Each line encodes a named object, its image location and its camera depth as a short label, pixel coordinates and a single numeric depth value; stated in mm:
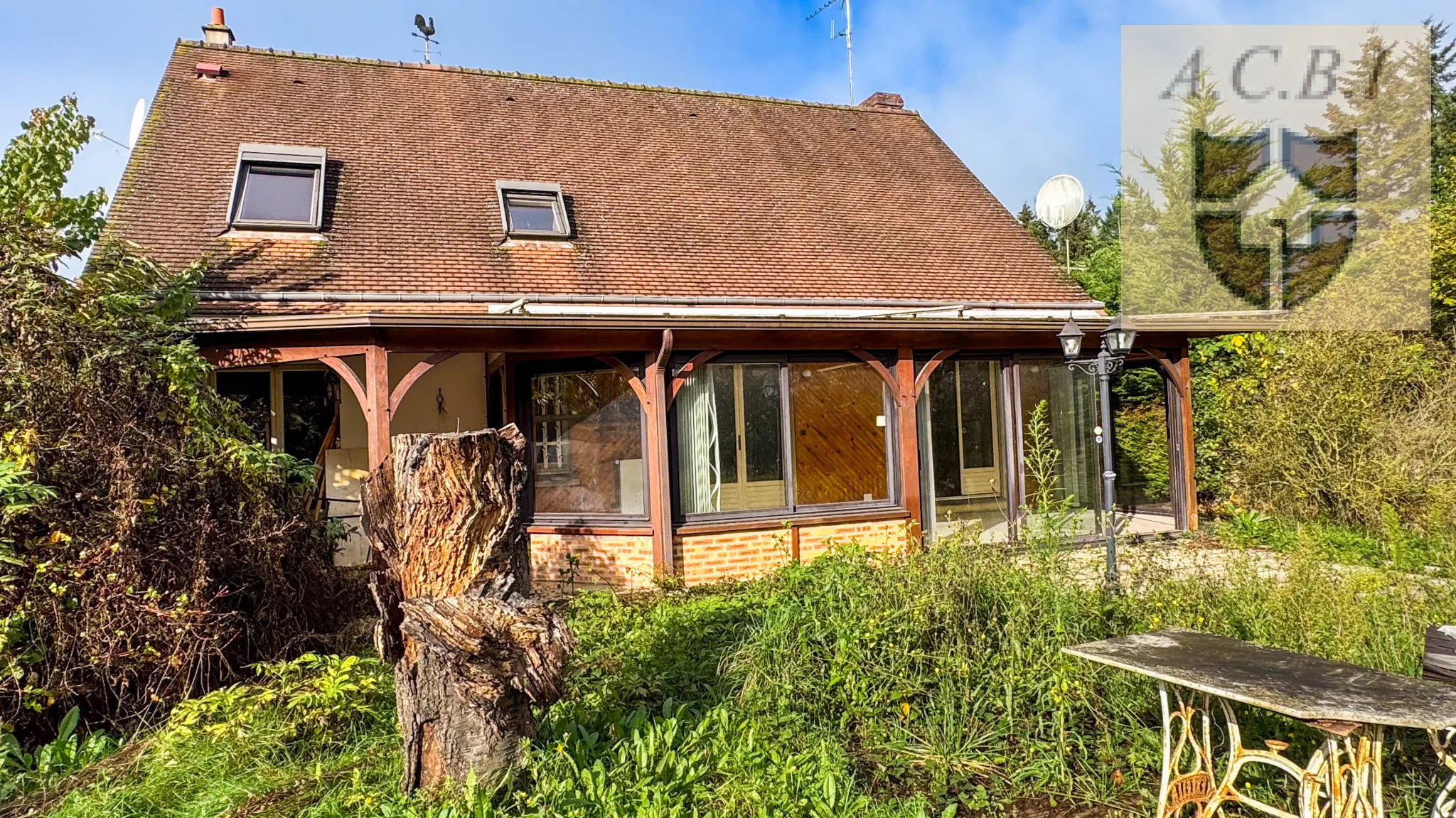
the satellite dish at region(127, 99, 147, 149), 10312
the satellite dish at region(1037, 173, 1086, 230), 15055
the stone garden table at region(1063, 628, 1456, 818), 2373
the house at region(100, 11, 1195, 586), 7777
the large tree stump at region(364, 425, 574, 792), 3051
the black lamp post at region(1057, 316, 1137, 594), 6886
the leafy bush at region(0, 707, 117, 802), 3564
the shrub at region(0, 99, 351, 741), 3986
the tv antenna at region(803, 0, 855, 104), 15977
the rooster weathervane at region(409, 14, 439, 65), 14242
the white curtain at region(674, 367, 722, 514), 8000
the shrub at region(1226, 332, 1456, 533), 8070
